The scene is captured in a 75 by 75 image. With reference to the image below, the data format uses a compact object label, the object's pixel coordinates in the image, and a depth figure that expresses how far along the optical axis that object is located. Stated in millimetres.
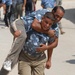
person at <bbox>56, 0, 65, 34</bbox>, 13442
